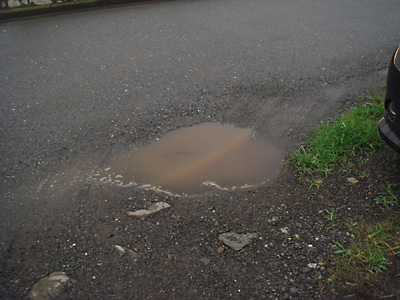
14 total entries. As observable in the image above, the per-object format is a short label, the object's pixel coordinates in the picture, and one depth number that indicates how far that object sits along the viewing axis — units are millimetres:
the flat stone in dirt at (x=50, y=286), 2562
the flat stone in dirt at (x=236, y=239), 2895
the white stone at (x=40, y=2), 7719
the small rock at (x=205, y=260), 2766
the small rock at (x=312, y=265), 2688
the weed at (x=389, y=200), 3129
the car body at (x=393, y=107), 2896
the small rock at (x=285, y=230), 2980
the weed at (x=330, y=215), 3082
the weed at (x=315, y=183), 3443
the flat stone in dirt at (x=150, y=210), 3176
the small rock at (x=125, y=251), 2823
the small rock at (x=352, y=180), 3434
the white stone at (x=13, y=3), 7629
